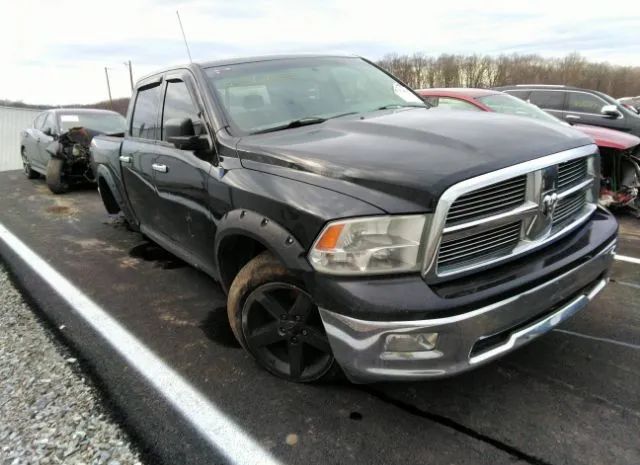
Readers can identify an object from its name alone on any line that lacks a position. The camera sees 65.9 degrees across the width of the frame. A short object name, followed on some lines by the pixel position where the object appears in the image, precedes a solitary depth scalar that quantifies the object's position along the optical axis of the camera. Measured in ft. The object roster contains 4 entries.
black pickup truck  6.84
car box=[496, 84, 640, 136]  30.63
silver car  31.04
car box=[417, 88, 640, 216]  19.43
